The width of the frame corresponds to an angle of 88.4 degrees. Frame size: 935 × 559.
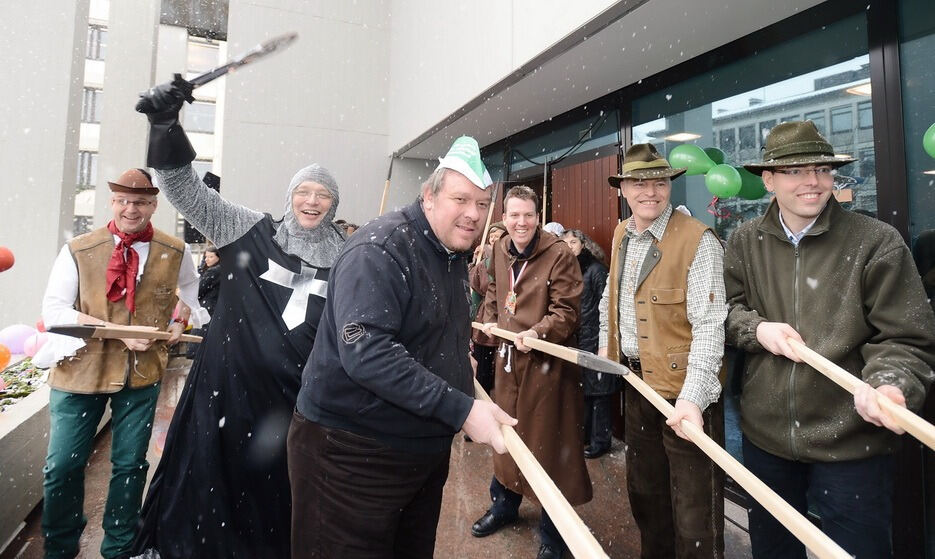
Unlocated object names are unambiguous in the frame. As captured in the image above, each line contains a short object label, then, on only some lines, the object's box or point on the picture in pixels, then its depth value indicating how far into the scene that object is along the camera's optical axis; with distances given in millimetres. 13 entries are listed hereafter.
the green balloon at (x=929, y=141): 2070
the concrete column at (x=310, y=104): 7676
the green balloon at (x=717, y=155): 3480
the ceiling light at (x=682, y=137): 3930
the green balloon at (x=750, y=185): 3102
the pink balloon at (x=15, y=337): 3797
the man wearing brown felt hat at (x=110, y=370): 2598
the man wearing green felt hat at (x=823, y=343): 1641
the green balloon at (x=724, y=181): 2994
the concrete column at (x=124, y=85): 8469
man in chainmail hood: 2439
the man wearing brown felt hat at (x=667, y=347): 2064
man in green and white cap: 1469
